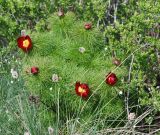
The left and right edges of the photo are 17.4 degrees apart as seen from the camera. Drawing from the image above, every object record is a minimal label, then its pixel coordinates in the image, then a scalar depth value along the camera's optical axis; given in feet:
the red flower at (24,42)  15.72
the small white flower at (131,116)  14.87
